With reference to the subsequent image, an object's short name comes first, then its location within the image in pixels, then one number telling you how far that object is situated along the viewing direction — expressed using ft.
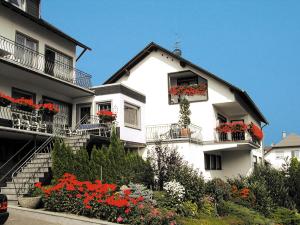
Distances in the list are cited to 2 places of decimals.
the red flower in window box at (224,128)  76.59
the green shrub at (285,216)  53.83
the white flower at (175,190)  42.68
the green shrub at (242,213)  45.80
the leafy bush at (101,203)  35.81
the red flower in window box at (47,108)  59.41
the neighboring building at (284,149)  207.68
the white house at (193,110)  75.41
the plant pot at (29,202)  40.42
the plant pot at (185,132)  71.82
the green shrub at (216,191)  50.57
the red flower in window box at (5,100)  51.39
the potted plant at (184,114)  75.56
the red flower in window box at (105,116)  67.62
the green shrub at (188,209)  41.34
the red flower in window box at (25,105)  55.67
